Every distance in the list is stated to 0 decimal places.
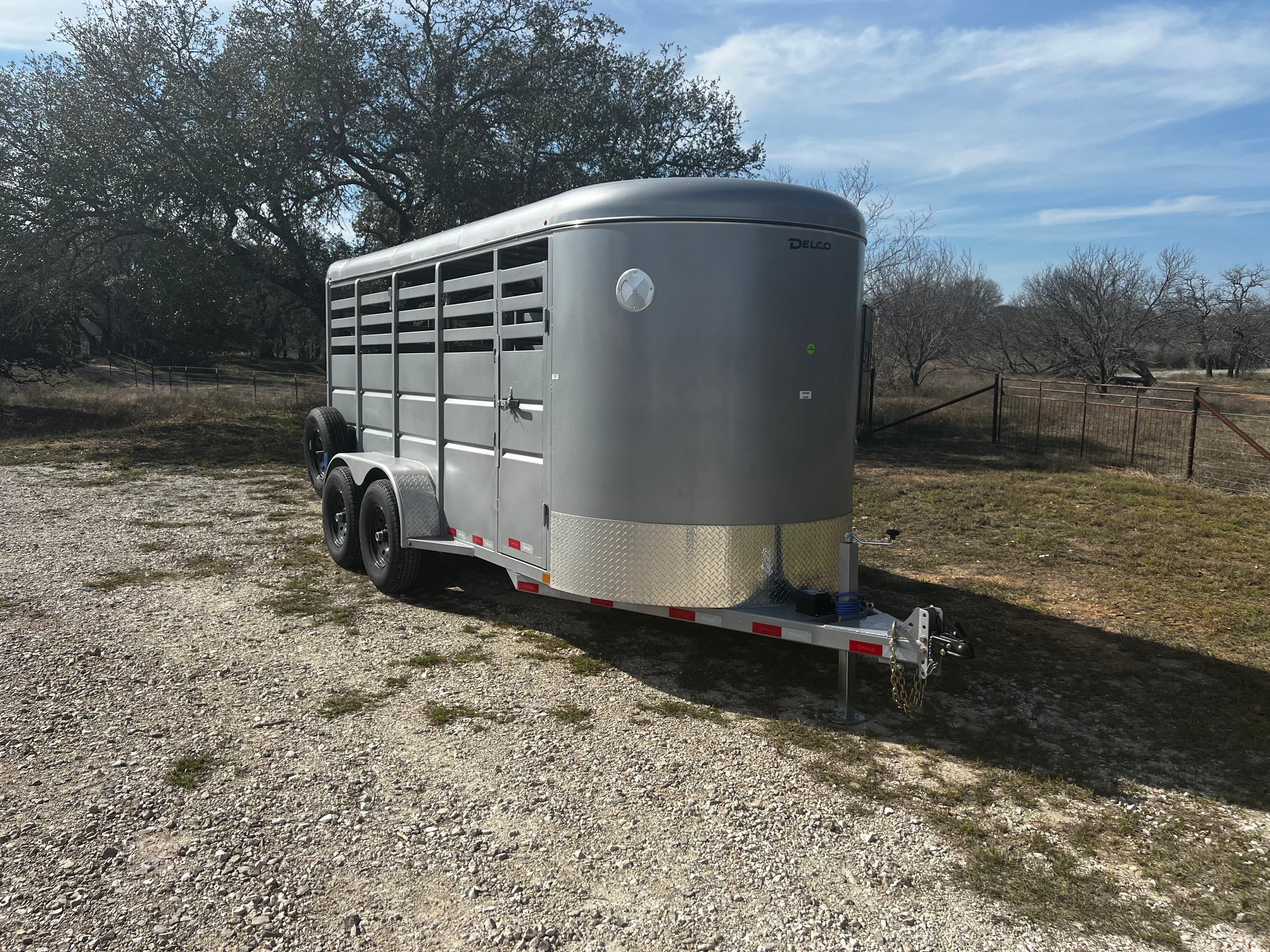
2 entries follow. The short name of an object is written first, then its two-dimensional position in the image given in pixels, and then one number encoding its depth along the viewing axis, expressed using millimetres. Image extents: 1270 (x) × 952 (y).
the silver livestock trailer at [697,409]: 4582
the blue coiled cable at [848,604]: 4656
